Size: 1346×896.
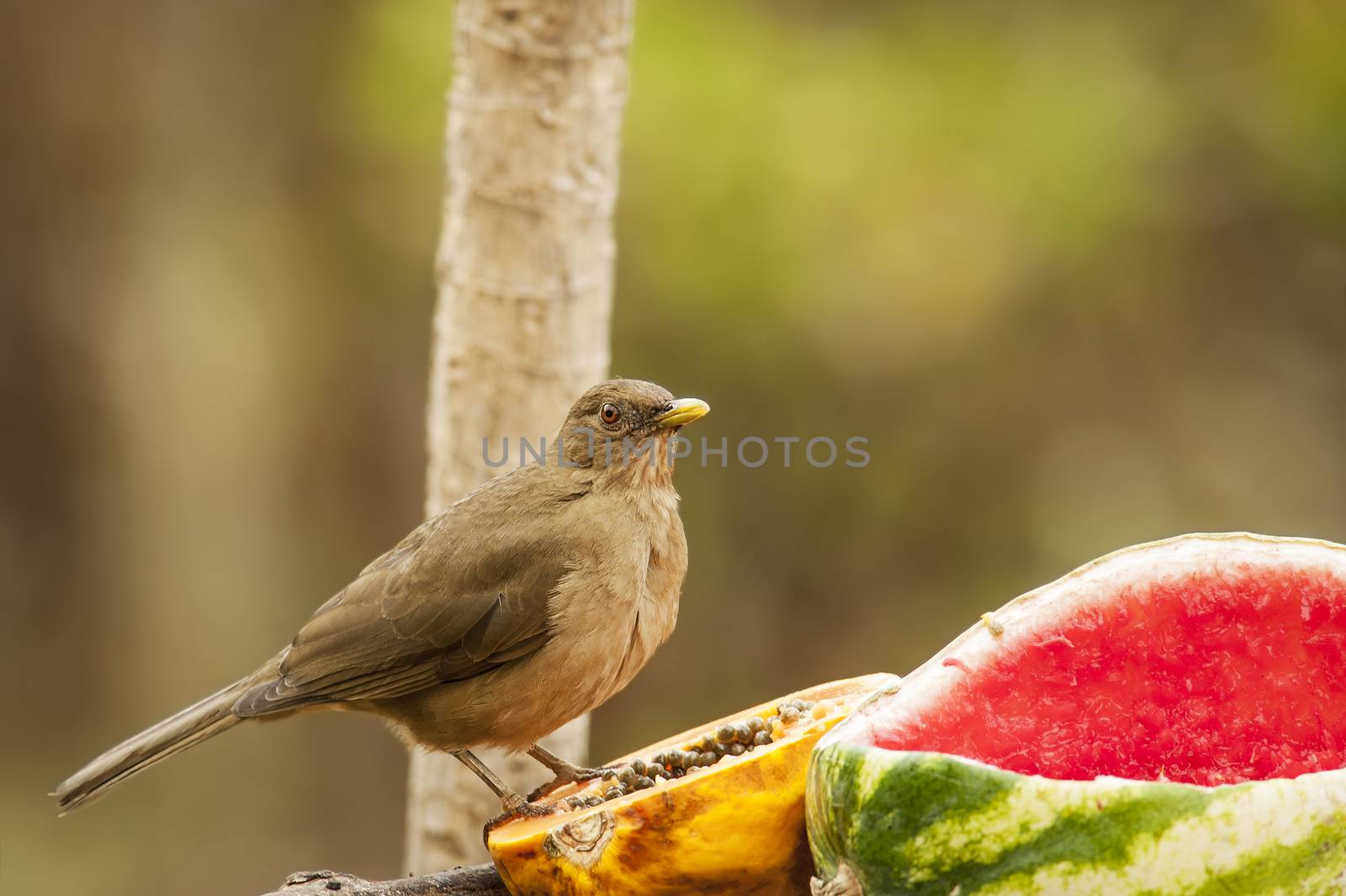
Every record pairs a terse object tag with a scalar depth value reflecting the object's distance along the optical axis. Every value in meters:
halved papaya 5.69
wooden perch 6.56
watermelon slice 5.63
